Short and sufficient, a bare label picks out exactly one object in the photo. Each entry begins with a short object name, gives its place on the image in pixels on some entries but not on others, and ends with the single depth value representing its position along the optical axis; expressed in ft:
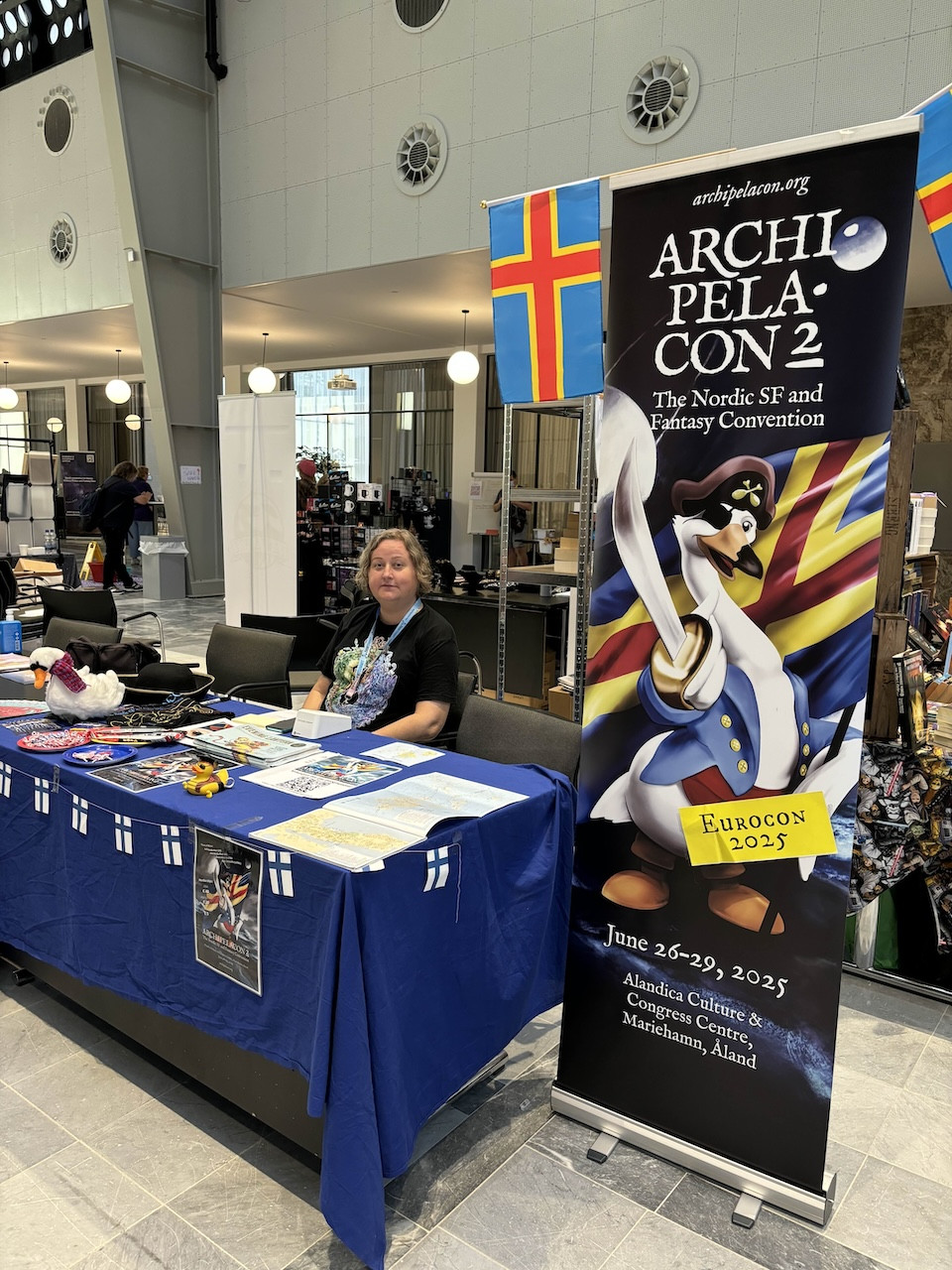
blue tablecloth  5.35
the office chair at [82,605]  17.78
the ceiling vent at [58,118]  35.50
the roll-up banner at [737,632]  5.76
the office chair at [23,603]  18.86
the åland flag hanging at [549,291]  7.30
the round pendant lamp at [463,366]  31.71
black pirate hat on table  10.01
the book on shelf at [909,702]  9.48
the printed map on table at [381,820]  5.67
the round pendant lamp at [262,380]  37.40
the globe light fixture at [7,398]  48.88
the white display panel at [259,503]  20.26
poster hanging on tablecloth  5.91
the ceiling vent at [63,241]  36.35
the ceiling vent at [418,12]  25.18
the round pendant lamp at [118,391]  46.83
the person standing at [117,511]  37.19
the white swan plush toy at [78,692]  8.62
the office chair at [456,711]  10.18
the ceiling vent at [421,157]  25.82
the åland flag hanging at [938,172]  5.75
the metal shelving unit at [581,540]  12.22
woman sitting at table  9.89
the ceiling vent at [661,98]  21.08
